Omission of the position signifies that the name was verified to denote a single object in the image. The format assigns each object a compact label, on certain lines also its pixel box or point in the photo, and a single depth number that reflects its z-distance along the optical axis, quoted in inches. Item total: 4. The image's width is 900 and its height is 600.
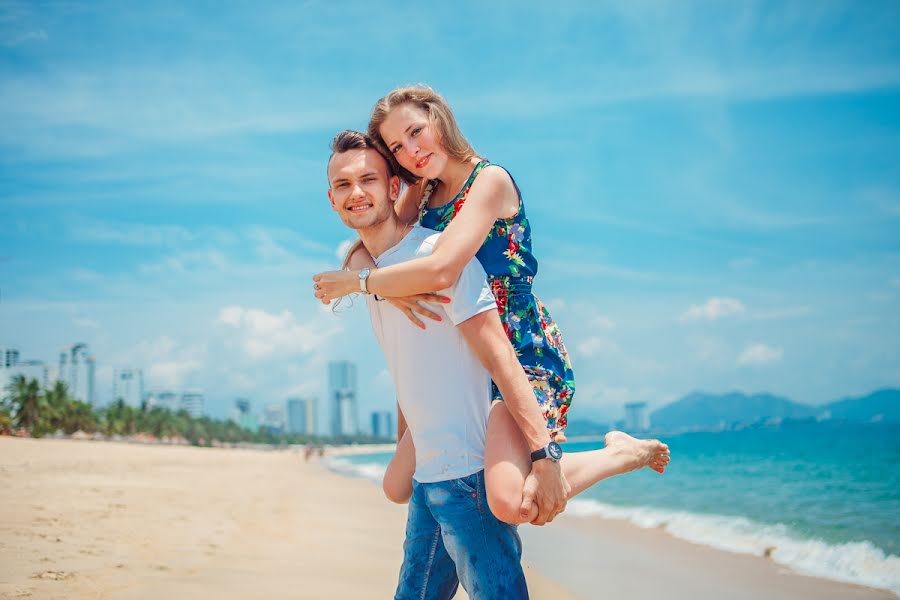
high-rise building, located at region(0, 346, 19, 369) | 4531.5
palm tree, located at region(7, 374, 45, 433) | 2256.4
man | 84.9
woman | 88.2
